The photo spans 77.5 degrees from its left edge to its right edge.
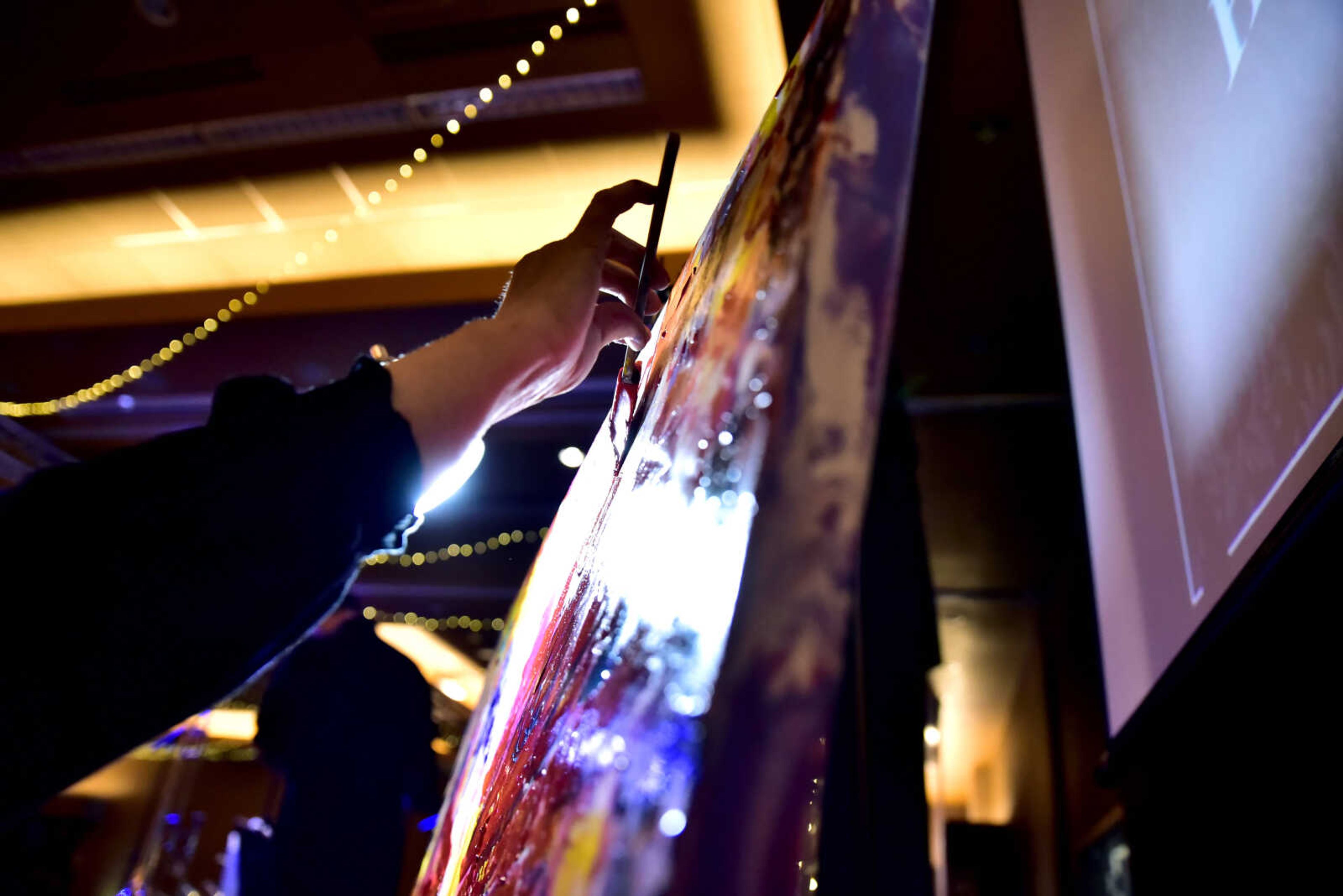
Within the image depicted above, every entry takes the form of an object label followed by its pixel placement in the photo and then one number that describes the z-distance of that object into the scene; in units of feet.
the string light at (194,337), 9.36
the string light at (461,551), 16.84
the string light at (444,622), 21.88
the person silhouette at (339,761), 6.75
